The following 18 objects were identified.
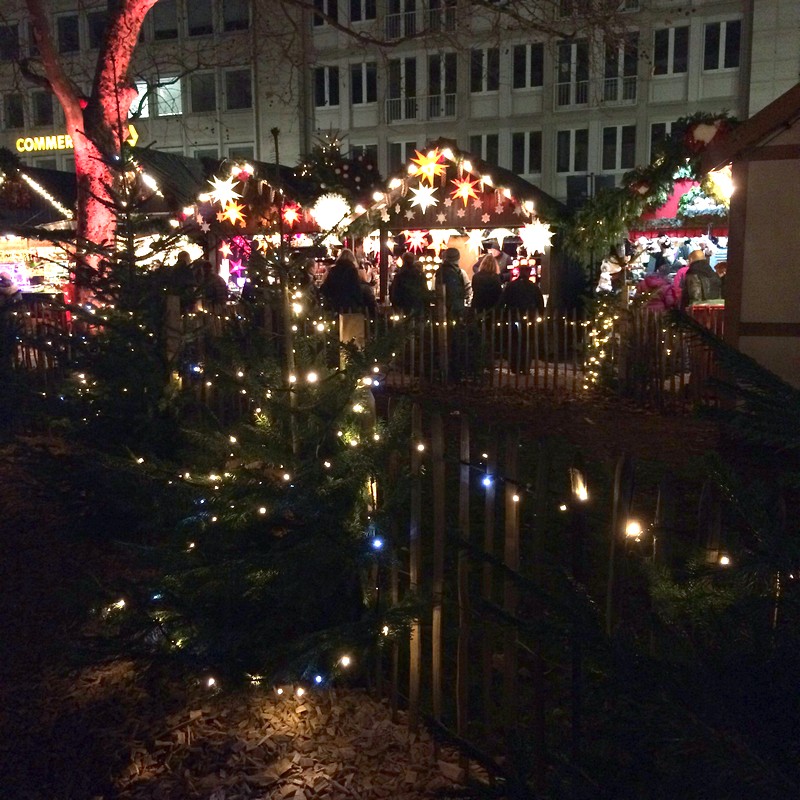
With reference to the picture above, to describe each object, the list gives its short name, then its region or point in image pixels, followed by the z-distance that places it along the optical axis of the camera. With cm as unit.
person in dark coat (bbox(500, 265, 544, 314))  1341
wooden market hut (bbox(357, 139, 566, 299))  1496
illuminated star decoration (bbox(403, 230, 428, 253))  1778
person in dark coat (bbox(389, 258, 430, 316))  1305
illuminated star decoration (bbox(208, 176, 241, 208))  1458
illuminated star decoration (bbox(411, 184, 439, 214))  1546
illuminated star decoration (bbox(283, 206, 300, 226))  1296
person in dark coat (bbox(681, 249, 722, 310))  1204
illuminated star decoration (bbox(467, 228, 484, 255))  1814
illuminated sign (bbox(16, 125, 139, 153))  3338
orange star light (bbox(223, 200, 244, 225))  1440
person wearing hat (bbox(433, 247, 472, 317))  1282
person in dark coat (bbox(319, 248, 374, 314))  1361
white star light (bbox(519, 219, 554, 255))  1498
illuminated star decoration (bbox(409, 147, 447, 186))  1505
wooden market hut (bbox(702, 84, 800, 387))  872
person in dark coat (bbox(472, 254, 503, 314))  1449
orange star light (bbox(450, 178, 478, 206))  1541
